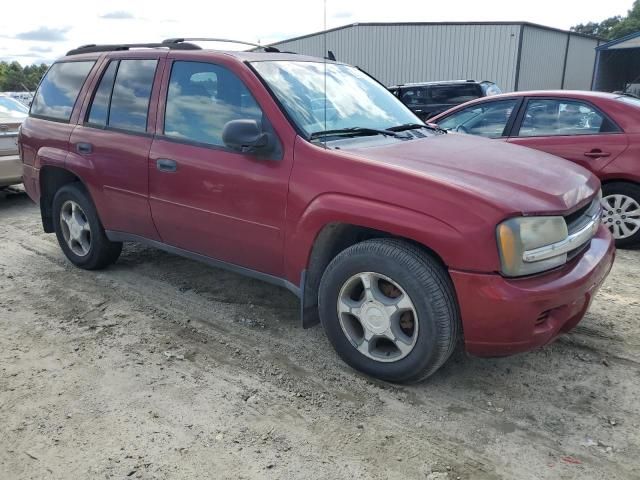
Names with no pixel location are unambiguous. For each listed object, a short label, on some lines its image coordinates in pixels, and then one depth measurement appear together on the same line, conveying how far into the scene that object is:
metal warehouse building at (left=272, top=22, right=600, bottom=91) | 24.92
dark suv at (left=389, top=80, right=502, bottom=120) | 12.70
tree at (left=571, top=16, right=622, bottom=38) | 79.12
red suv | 2.63
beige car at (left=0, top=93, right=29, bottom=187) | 7.35
